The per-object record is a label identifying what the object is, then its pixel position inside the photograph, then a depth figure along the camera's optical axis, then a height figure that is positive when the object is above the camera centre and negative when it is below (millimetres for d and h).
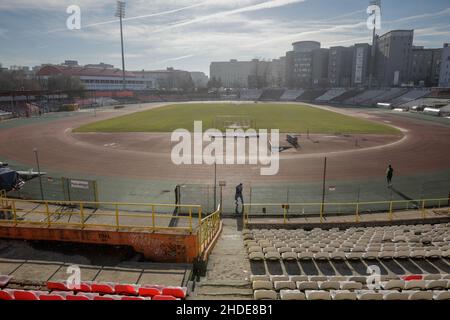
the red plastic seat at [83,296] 7555 -4876
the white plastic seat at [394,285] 8617 -5032
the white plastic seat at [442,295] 7223 -4478
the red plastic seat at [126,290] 8453 -5083
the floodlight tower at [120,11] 118538 +29240
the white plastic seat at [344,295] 7760 -4804
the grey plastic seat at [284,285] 8906 -5207
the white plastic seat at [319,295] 7805 -4812
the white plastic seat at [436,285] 8523 -4967
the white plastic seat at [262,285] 8942 -5248
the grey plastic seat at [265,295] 8242 -5074
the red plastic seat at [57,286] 8844 -5200
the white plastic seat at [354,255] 11575 -5728
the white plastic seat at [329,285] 8781 -5148
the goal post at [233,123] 55938 -5797
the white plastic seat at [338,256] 11602 -5742
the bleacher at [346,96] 138250 -1875
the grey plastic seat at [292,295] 8070 -5021
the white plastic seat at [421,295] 7352 -4539
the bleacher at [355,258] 8266 -5847
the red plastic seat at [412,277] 9300 -5246
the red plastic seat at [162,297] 7699 -4827
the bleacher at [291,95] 162675 -1825
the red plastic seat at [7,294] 7676 -4824
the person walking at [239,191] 19797 -5957
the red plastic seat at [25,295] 7828 -4871
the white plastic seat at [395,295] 7338 -4587
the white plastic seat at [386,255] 11688 -5756
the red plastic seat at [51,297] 7562 -4757
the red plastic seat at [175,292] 8359 -5073
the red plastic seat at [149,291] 8268 -5029
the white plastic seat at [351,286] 8625 -5061
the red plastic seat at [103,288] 8539 -5103
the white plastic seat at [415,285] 8578 -5002
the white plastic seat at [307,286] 8852 -5196
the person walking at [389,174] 24344 -6048
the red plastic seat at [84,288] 8680 -5176
